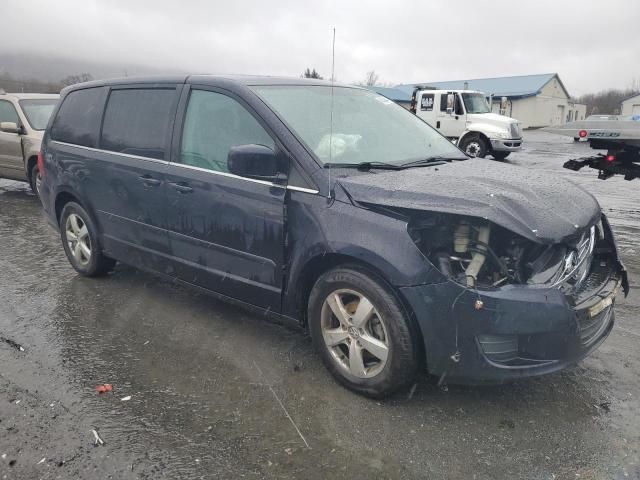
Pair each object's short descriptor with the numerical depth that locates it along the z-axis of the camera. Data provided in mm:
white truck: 16875
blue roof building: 49625
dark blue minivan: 2656
